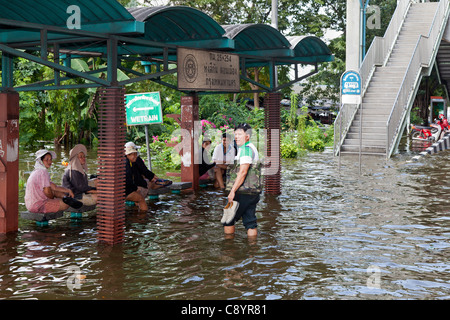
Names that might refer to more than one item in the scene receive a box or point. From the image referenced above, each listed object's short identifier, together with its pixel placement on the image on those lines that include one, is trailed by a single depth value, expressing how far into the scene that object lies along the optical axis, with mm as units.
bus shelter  9582
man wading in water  9984
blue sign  20344
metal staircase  25897
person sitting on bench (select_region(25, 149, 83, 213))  10906
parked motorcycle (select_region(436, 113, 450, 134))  30266
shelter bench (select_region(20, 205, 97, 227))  11141
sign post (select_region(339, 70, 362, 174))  20359
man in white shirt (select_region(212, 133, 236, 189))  16734
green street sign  14312
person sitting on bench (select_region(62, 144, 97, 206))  11852
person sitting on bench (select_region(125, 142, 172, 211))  12836
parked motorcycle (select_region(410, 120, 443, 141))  32938
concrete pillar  29625
